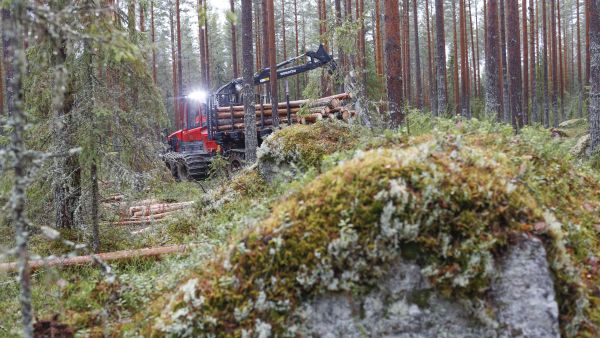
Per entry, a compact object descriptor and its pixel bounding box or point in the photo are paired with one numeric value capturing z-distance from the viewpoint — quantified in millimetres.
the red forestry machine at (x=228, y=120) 17141
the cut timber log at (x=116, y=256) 5953
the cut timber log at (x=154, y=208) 11388
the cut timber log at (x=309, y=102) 13815
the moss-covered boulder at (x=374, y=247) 3102
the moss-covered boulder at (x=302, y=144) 7441
